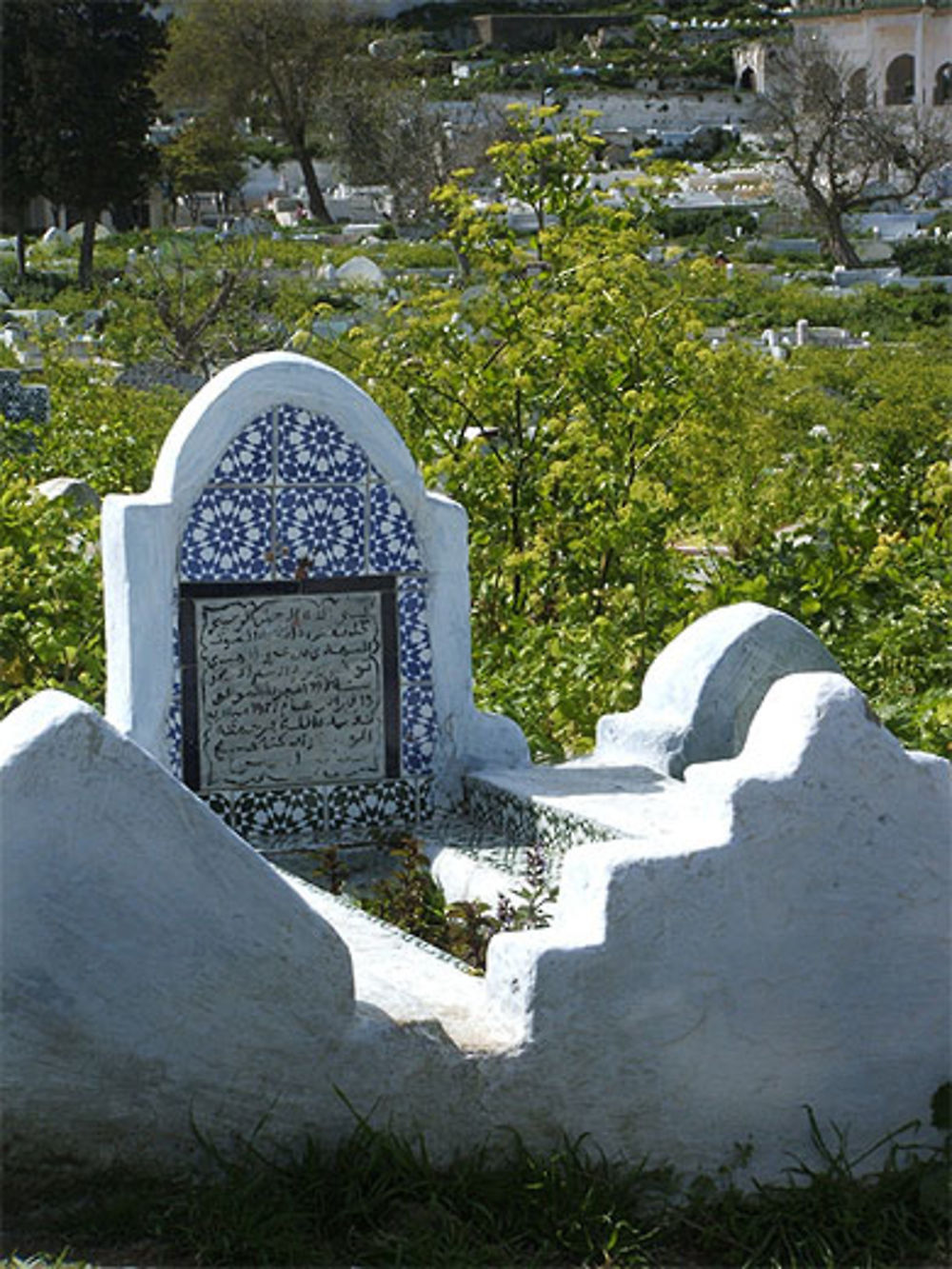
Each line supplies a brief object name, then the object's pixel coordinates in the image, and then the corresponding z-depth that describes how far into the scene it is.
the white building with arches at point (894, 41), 70.50
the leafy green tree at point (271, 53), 51.69
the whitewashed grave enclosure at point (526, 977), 3.32
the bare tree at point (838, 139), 41.22
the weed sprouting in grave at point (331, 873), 4.82
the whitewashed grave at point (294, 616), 5.02
